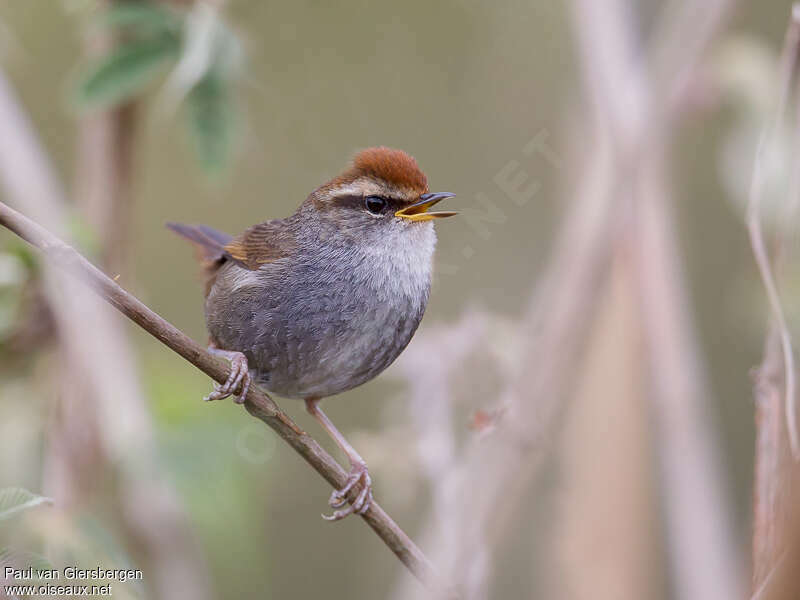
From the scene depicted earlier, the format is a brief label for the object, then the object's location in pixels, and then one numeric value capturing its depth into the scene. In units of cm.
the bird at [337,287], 569
